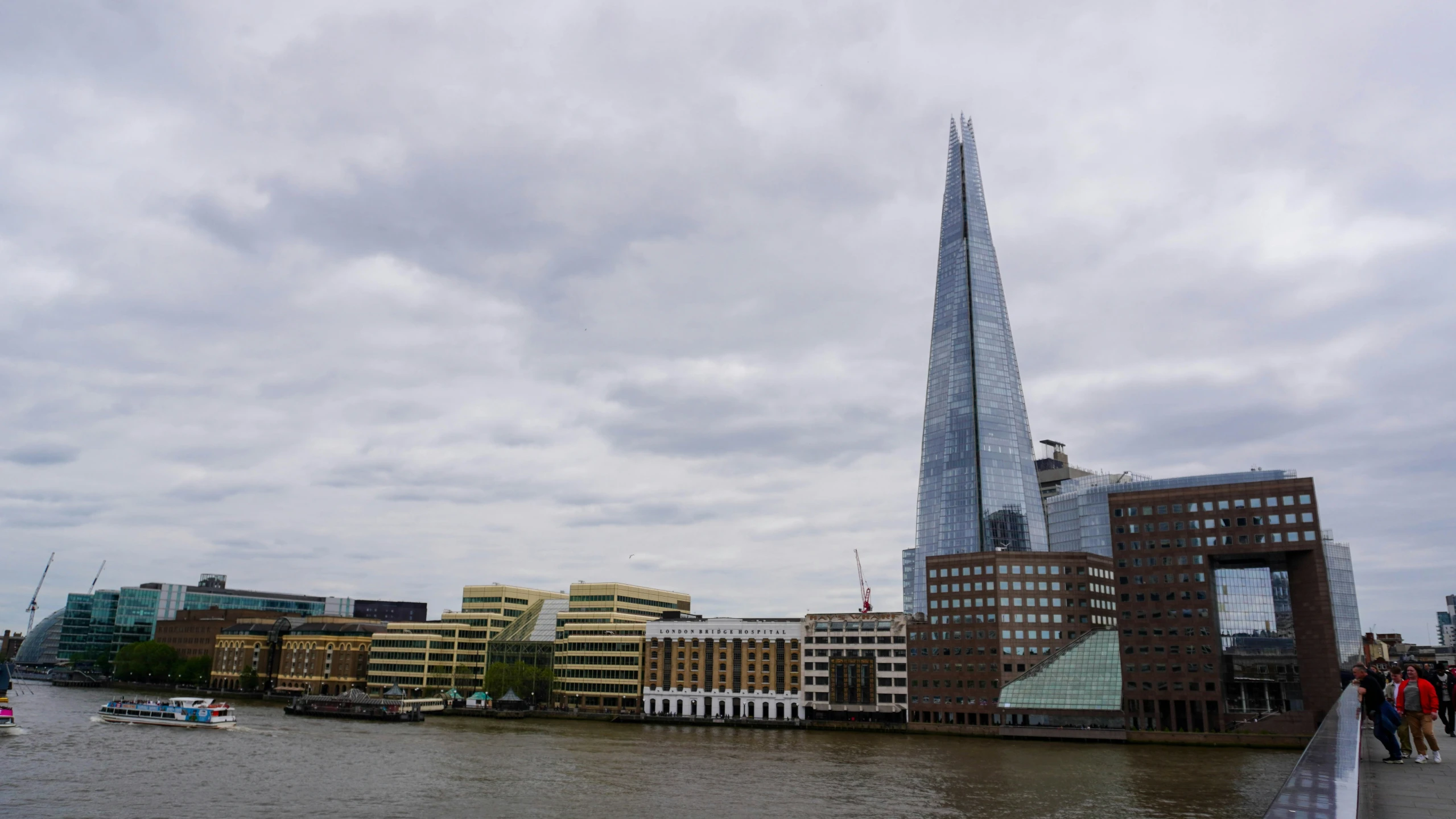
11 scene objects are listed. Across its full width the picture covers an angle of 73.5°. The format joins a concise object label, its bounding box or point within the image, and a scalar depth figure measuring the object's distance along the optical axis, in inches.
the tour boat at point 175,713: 5221.5
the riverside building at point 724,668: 7229.3
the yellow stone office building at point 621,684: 7701.8
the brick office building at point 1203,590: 5689.0
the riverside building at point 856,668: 6870.1
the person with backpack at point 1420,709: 943.7
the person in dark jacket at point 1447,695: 1326.3
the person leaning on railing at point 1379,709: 933.2
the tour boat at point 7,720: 4227.4
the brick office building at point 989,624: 6471.5
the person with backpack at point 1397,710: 1027.8
